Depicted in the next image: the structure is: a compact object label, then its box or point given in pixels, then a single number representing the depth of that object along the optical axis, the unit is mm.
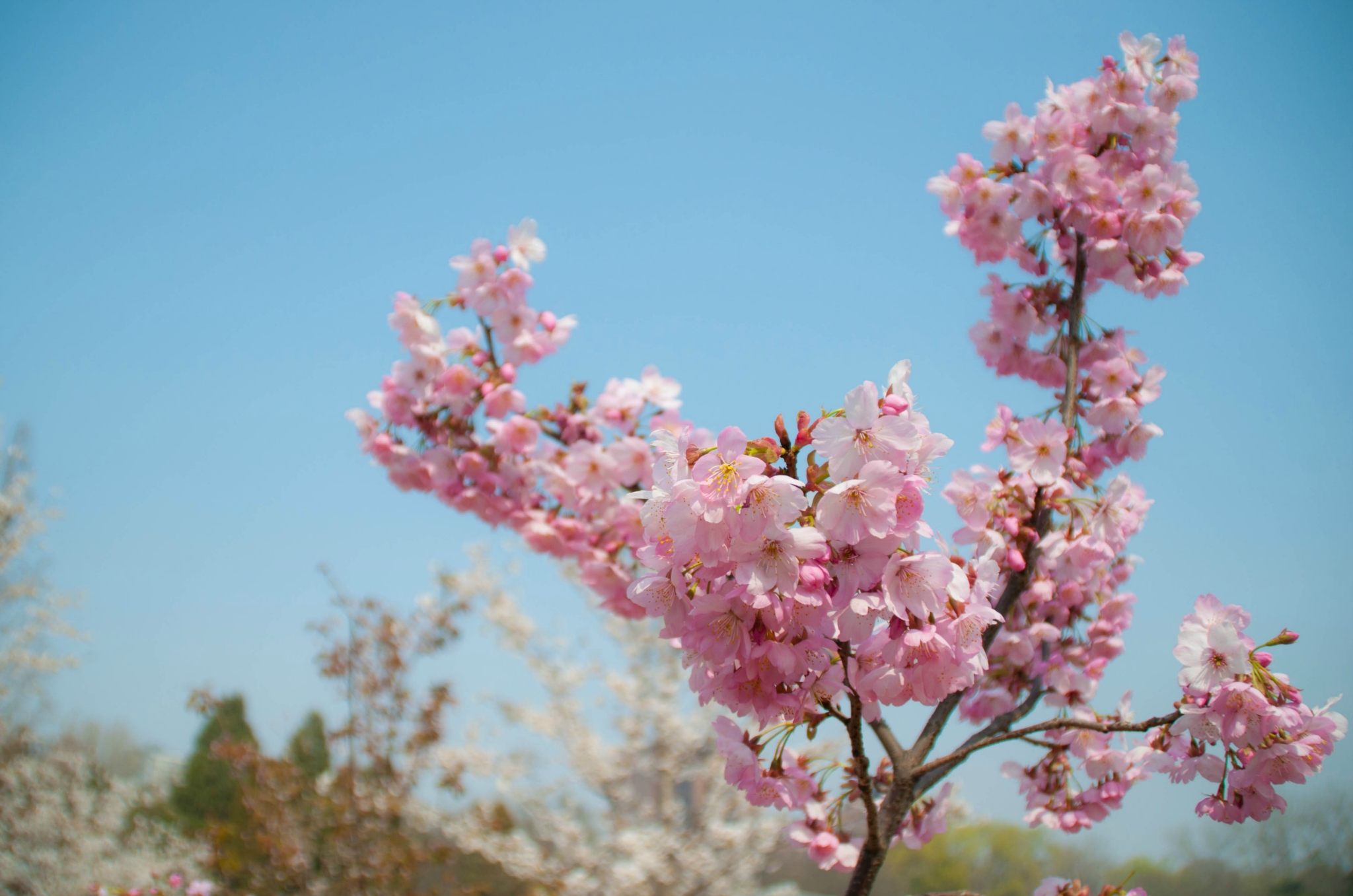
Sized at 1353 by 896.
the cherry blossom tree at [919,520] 1054
